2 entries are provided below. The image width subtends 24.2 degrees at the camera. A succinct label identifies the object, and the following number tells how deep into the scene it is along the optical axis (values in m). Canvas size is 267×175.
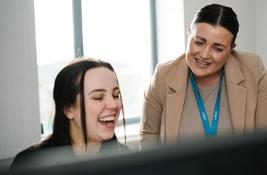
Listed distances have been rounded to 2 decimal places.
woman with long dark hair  1.74
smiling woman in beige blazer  1.89
